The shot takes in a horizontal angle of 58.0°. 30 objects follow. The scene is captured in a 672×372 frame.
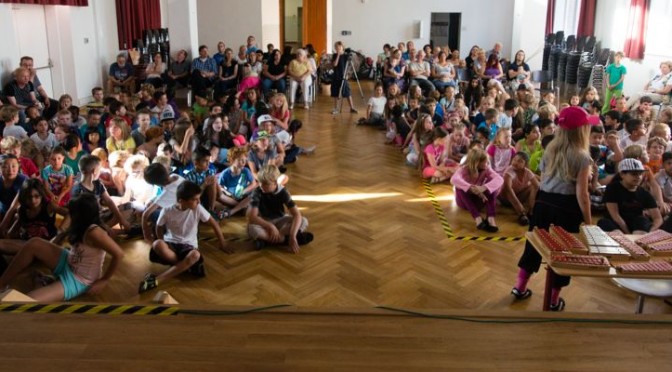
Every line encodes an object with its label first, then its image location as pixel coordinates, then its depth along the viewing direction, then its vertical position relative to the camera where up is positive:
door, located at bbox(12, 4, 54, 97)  10.65 +0.02
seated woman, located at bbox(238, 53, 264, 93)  11.78 -0.70
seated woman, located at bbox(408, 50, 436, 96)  12.15 -0.64
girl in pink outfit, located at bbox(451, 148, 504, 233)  5.93 -1.41
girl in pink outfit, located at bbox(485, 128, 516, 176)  6.61 -1.21
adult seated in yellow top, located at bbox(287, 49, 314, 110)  12.16 -0.70
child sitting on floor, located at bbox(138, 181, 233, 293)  4.63 -1.52
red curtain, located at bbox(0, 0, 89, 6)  10.00 +0.63
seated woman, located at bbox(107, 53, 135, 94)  12.28 -0.75
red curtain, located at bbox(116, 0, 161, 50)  13.46 +0.43
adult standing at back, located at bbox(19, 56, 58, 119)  9.28 -0.84
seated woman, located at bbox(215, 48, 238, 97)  12.23 -0.67
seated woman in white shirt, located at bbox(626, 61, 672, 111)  9.84 -0.76
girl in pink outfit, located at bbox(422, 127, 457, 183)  7.24 -1.43
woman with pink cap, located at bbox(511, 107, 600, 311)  3.83 -0.92
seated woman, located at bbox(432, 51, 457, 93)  12.26 -0.68
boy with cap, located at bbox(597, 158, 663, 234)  4.88 -1.32
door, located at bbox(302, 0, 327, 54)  16.61 +0.39
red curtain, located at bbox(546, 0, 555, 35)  18.06 +0.69
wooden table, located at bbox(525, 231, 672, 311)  3.35 -1.26
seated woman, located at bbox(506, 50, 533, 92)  12.12 -0.66
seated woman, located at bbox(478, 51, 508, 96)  12.61 -0.64
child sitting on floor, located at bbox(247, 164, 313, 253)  5.21 -1.53
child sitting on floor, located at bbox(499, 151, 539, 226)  6.11 -1.45
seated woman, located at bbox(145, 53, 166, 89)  11.99 -0.66
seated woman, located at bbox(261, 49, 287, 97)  12.19 -0.70
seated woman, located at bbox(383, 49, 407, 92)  12.36 -0.67
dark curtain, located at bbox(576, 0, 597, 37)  15.07 +0.51
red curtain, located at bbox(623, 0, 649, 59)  11.93 +0.21
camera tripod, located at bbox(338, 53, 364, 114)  11.93 -0.91
